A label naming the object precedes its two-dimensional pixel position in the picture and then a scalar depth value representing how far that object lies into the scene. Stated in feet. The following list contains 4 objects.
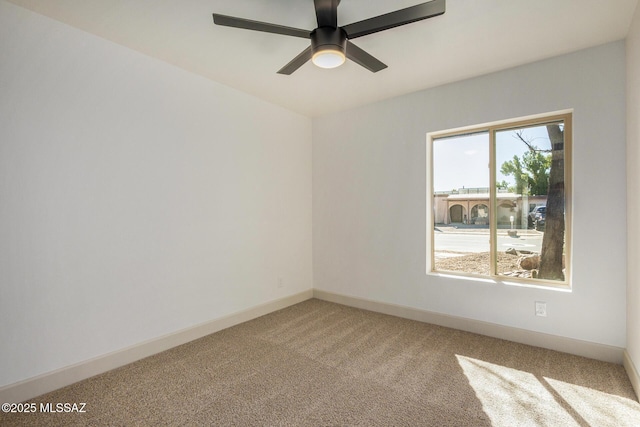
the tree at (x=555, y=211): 9.48
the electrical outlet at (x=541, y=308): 9.30
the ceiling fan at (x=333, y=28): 5.73
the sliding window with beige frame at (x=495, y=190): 9.27
